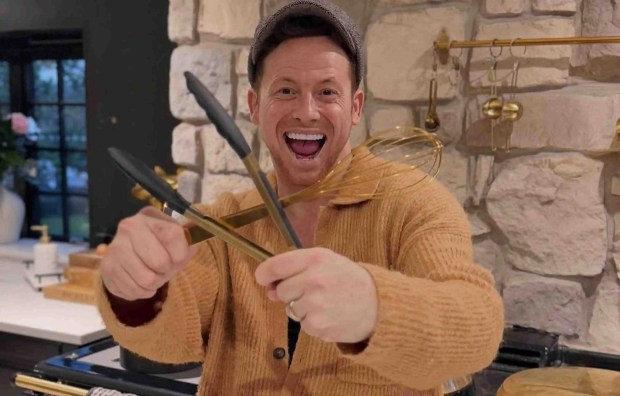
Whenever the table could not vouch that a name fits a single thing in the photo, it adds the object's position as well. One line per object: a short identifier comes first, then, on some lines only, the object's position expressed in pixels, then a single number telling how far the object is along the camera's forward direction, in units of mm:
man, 541
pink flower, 2494
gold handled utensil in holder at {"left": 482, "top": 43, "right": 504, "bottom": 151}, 1369
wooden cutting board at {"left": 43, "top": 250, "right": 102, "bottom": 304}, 1911
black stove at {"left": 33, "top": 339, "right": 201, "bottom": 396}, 1322
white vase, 2540
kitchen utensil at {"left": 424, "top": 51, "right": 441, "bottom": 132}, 1431
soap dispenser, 2127
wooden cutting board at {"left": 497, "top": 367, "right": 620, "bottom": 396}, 1106
